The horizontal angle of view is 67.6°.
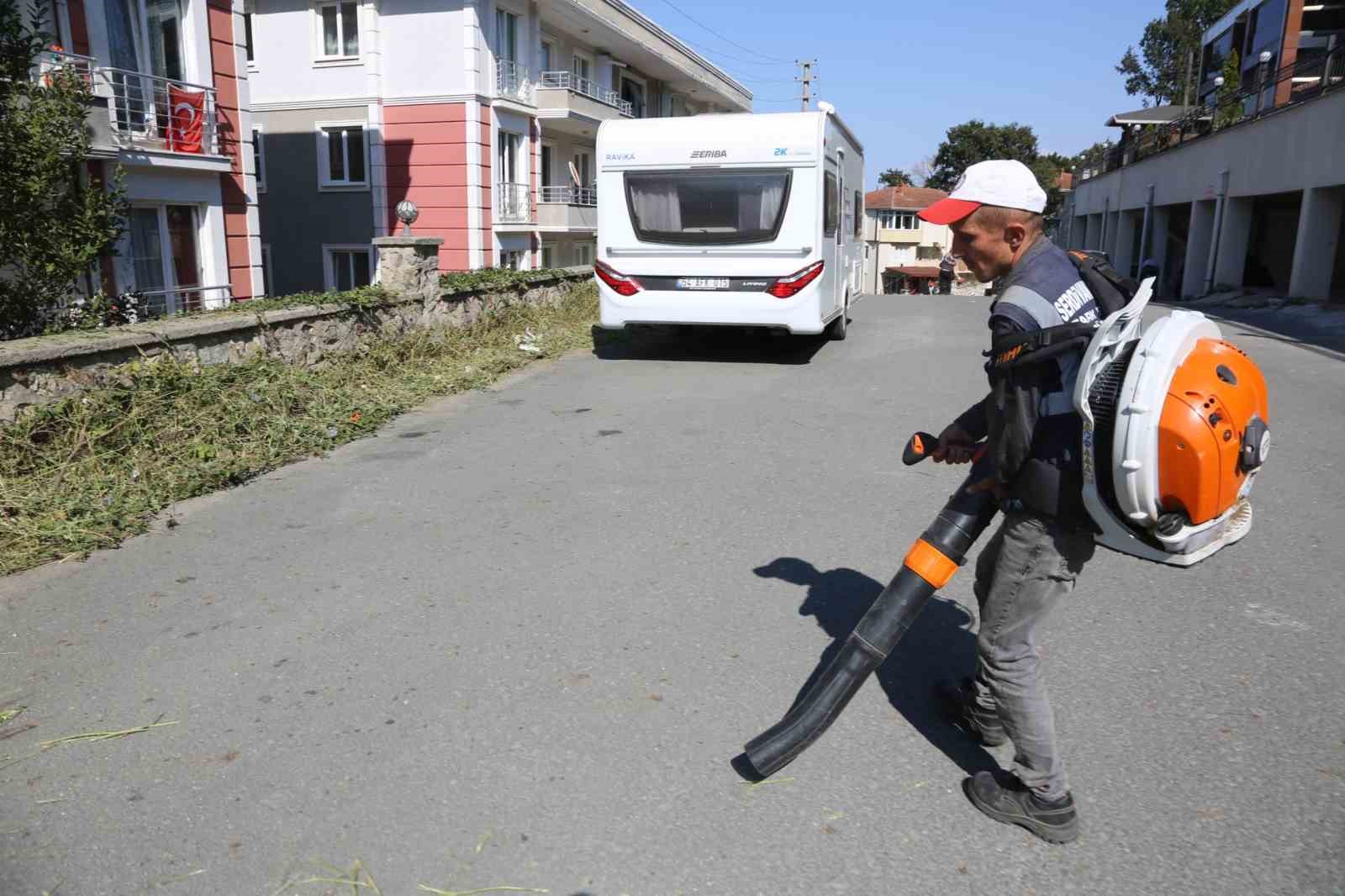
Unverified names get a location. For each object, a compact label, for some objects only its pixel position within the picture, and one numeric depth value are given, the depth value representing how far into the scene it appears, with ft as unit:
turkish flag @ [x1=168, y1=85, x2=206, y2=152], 47.85
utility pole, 148.66
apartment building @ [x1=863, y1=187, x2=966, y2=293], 261.65
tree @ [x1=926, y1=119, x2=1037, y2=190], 238.48
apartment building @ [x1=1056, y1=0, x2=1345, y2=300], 75.20
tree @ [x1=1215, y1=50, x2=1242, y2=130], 95.35
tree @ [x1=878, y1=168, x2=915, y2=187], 328.70
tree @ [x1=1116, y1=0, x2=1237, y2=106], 245.24
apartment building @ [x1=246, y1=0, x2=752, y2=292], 77.77
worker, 8.96
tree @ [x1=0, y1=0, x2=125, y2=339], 27.58
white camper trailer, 39.45
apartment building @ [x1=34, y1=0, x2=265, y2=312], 43.09
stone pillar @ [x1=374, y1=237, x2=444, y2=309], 38.78
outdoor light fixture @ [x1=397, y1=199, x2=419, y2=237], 42.99
